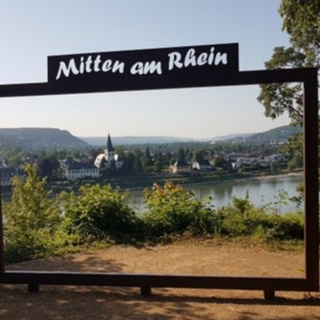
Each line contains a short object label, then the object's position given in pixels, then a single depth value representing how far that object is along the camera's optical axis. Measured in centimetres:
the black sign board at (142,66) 405
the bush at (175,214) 762
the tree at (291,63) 1141
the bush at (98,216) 747
